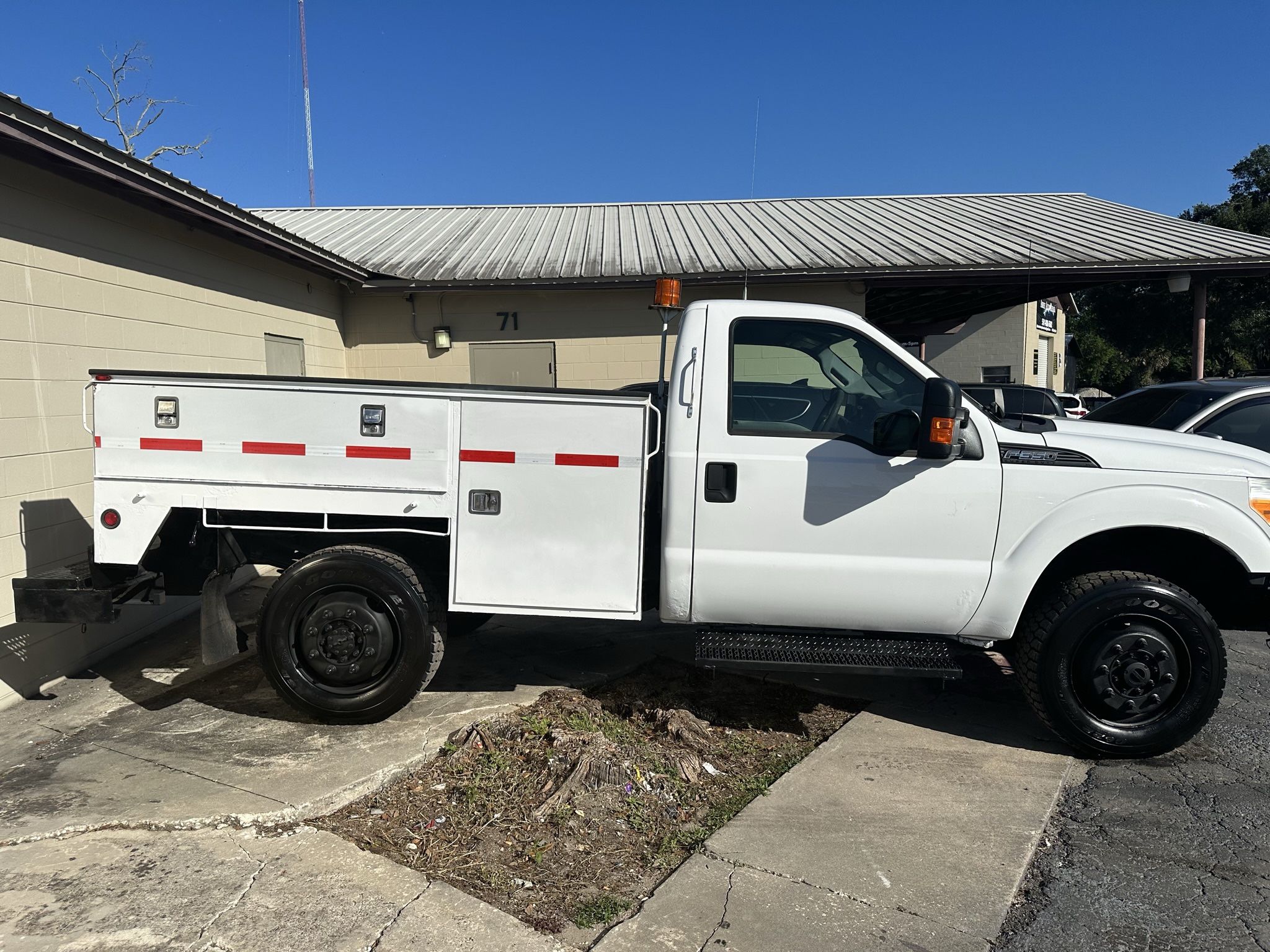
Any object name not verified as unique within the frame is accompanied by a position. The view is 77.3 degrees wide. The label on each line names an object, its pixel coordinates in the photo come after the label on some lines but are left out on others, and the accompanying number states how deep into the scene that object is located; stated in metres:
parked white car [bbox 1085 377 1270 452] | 5.98
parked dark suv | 6.52
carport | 8.98
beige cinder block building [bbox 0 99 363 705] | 4.60
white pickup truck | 3.76
